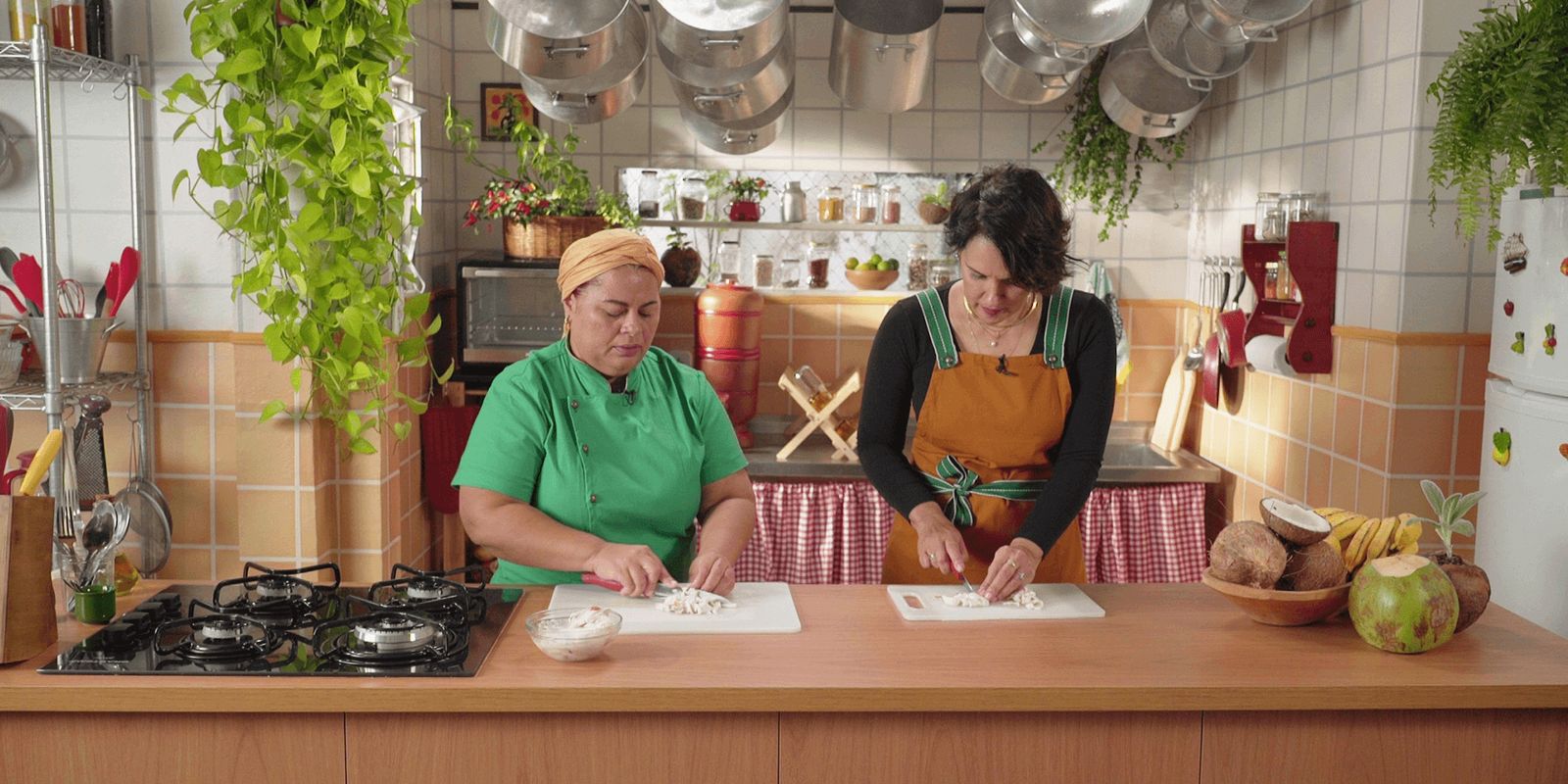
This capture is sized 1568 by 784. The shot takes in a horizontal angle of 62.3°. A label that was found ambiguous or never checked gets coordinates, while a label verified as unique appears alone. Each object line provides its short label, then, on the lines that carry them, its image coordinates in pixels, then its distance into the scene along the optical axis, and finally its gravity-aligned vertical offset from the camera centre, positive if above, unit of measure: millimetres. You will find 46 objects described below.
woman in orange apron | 2457 -244
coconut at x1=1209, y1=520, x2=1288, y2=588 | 1997 -414
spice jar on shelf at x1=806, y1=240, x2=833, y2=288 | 4582 +49
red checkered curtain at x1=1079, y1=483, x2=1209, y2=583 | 4090 -785
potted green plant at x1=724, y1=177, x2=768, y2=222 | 4457 +263
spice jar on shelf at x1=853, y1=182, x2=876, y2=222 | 4500 +268
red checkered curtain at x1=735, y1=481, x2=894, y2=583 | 4070 -799
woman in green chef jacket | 2191 -314
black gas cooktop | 1801 -539
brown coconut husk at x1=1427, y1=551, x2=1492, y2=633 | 1982 -454
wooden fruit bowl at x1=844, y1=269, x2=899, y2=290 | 4500 +7
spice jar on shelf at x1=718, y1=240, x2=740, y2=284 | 4531 +58
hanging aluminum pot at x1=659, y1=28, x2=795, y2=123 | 3932 +563
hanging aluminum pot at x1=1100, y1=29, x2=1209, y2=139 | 3941 +600
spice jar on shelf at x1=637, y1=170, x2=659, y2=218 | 4507 +281
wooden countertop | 1725 -545
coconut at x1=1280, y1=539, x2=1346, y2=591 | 2016 -434
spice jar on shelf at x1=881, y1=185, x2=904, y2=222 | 4527 +262
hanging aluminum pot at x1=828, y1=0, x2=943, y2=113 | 3494 +674
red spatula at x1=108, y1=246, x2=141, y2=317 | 3020 -27
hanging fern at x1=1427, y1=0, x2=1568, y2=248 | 2178 +330
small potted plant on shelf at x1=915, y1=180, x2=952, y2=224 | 4473 +257
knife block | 1770 -434
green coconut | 1893 -462
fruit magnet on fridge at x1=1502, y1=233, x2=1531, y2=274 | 2721 +84
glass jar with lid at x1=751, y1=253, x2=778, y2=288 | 4574 +27
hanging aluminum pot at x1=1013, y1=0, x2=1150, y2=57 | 2938 +603
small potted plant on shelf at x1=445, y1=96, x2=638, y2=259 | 4137 +223
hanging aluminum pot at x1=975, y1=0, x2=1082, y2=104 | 3777 +646
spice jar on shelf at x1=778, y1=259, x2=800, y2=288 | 4656 +22
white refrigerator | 2547 -267
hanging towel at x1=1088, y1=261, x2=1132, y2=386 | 4480 -53
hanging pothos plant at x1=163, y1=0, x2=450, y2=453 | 2857 +232
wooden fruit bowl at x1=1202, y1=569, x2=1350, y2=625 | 1996 -486
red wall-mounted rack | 3502 -4
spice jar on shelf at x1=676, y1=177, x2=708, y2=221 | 4469 +270
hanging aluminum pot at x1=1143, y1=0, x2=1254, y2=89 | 3559 +659
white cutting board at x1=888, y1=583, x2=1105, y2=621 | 2096 -534
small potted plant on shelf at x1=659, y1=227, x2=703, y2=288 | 4461 +48
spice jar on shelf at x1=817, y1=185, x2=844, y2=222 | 4496 +251
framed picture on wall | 4441 +562
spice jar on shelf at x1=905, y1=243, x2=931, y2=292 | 4555 +69
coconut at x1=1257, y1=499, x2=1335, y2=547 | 2018 -368
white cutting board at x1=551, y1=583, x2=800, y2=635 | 1996 -535
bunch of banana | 2066 -393
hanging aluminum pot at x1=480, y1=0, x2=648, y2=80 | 2949 +586
